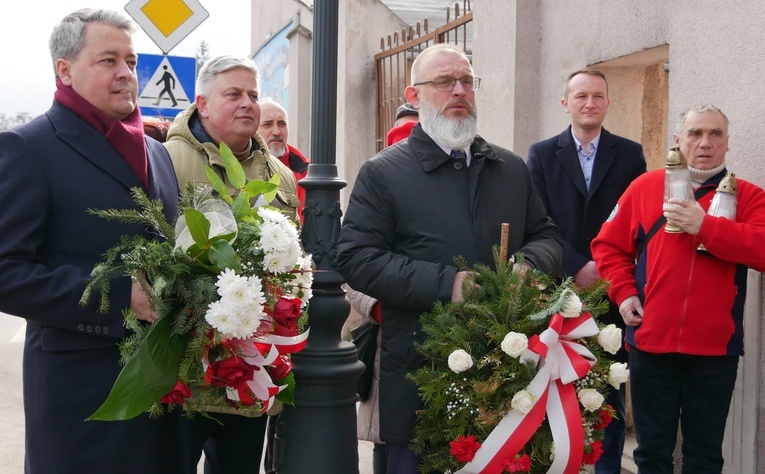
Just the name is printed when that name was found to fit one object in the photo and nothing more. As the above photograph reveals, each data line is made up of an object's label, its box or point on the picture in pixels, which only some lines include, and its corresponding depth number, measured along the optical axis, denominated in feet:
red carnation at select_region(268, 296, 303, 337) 9.48
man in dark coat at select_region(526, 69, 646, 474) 16.42
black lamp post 12.11
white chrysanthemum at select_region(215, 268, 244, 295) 8.63
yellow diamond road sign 29.96
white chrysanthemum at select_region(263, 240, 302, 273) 9.21
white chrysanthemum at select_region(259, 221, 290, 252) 9.21
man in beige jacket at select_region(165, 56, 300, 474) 11.71
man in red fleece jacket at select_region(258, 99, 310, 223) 19.57
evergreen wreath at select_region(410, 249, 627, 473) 9.96
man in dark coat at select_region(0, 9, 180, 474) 9.16
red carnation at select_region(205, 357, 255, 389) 8.87
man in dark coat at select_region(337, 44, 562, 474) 11.43
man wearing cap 17.93
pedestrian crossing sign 31.48
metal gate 30.01
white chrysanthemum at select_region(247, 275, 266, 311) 8.71
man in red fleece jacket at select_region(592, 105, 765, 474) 13.91
